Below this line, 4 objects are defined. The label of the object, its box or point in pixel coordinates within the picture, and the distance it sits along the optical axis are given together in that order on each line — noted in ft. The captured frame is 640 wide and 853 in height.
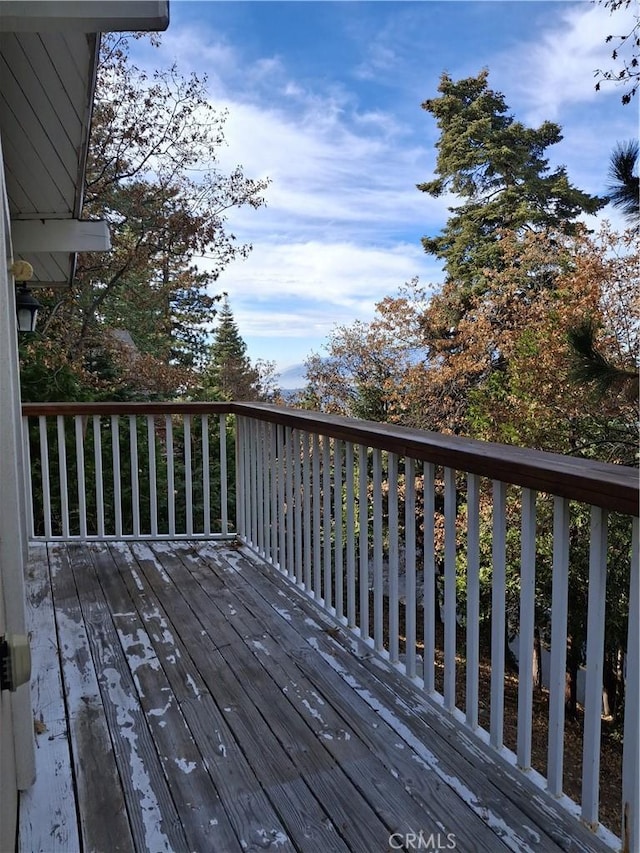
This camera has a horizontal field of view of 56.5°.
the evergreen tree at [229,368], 61.06
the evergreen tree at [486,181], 47.52
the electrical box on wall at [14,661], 3.06
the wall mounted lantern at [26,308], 12.45
